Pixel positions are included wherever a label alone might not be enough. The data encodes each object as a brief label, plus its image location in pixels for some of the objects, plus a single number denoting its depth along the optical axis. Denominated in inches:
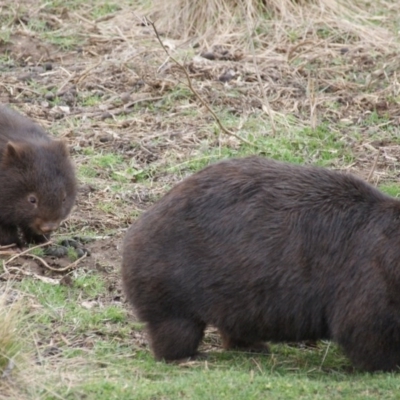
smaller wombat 665.6
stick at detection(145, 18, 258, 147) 783.1
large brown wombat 501.7
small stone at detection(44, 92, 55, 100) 882.1
